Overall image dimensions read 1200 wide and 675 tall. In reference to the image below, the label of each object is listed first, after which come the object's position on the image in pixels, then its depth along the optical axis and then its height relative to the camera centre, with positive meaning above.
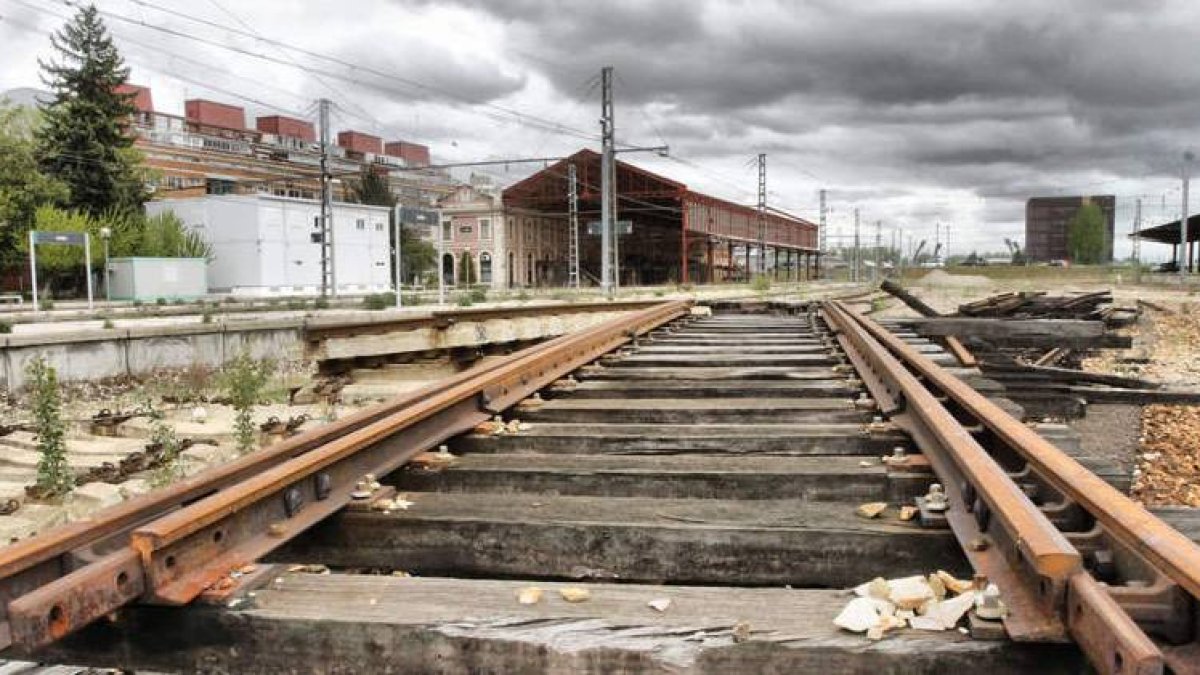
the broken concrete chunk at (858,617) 1.89 -0.72
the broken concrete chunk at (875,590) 2.04 -0.71
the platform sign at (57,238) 21.11 +1.16
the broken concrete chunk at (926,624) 1.88 -0.72
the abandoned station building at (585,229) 58.16 +3.82
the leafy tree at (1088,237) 122.75 +5.42
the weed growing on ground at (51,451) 6.14 -1.15
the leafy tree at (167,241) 44.91 +2.21
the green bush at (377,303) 24.55 -0.55
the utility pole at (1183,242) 39.79 +1.46
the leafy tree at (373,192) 70.46 +7.21
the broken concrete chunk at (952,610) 1.89 -0.70
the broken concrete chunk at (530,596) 2.09 -0.73
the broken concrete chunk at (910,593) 1.97 -0.69
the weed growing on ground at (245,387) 7.15 -1.10
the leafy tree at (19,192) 41.88 +4.39
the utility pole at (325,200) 25.98 +2.46
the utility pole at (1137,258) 46.40 +1.01
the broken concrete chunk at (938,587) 2.02 -0.70
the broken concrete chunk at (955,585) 2.04 -0.69
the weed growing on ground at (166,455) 6.21 -1.31
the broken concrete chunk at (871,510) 2.67 -0.69
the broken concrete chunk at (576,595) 2.09 -0.73
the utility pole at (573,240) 37.16 +1.67
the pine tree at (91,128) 45.53 +7.97
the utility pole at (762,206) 54.66 +4.59
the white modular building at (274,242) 47.91 +2.25
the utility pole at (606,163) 25.20 +3.31
